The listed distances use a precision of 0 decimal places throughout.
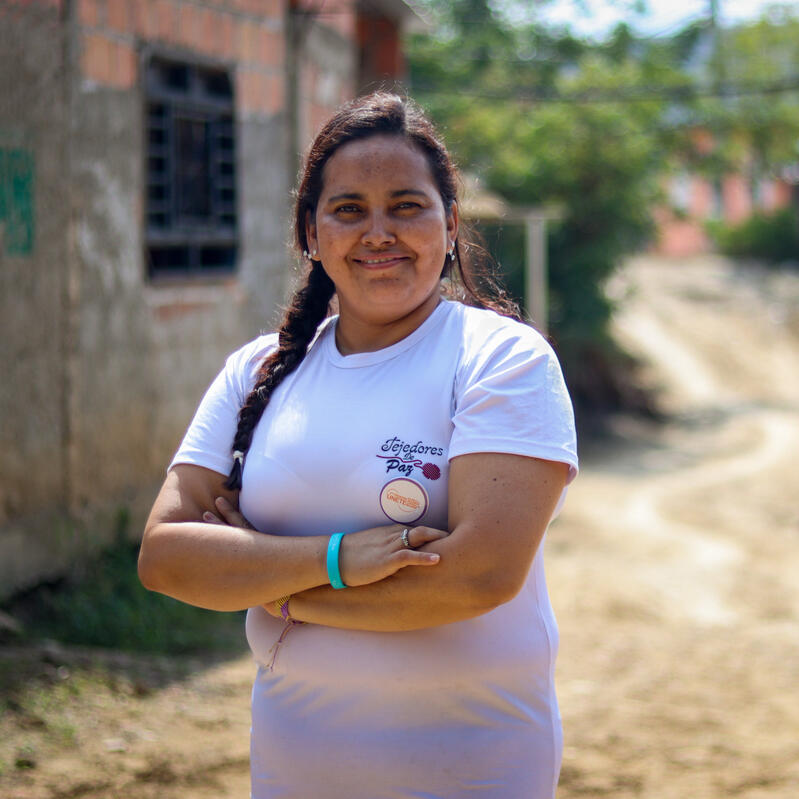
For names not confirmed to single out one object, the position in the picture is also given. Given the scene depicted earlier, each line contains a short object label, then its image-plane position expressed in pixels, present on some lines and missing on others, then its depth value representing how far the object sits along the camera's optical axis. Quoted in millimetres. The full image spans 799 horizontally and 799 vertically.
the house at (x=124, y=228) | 5121
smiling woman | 1649
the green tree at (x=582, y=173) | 13453
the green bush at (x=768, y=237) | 22531
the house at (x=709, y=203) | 28806
